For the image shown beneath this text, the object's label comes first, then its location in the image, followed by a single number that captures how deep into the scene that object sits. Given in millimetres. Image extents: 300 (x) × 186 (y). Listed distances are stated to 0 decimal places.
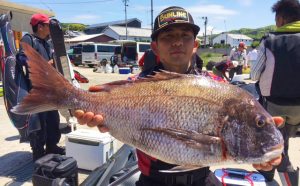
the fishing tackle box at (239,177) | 2618
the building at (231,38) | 78089
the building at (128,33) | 52351
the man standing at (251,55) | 12779
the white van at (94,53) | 23172
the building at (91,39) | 37661
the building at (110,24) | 64538
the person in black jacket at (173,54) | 1620
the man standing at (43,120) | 3784
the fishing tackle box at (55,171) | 2697
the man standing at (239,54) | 10254
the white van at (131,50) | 22163
